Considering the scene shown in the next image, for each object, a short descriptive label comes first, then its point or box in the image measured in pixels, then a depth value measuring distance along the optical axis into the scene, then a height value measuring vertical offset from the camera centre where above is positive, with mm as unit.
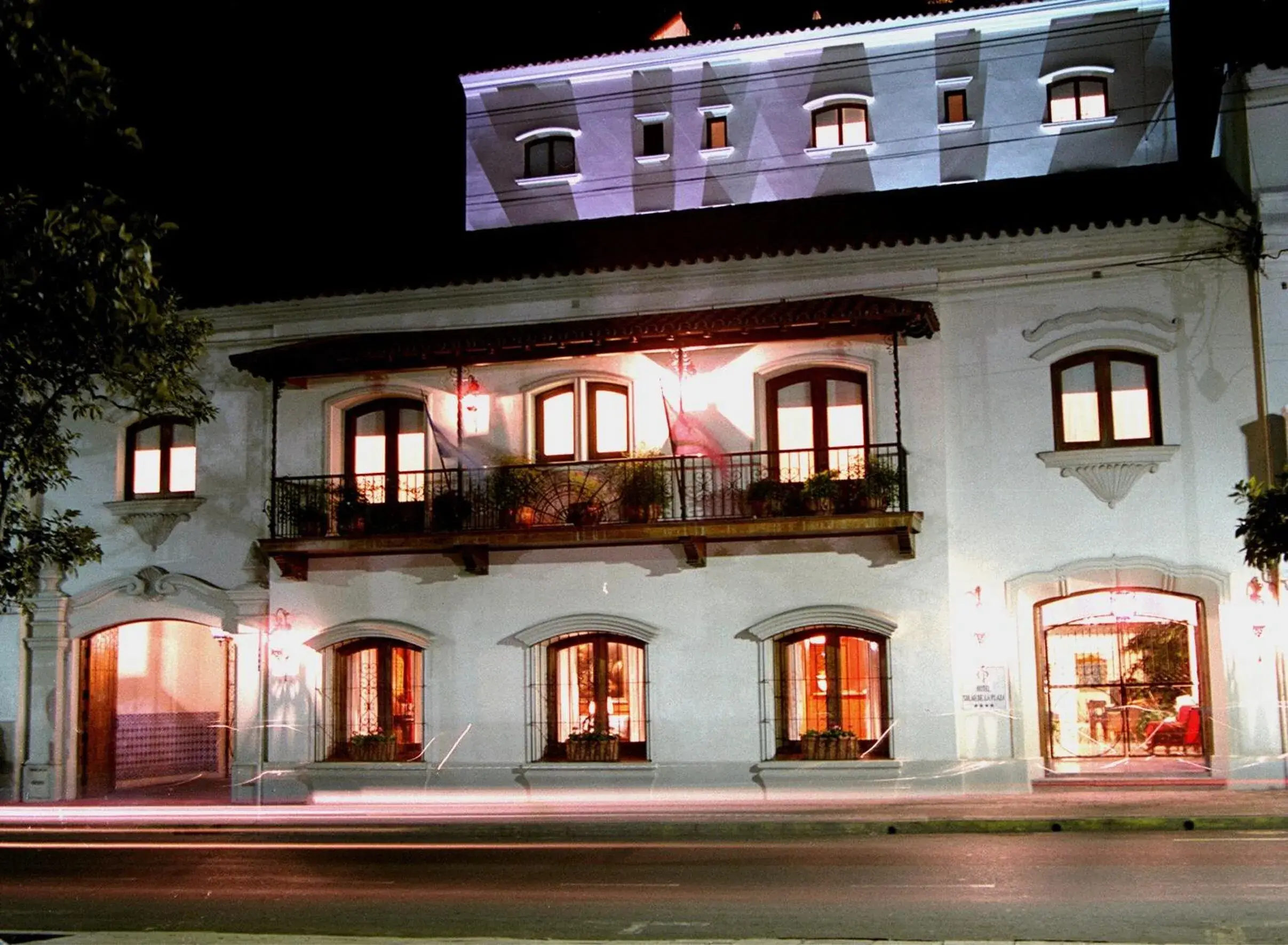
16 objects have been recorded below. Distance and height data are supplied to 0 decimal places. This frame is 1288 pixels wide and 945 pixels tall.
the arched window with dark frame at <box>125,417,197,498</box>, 23812 +3599
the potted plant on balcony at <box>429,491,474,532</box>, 21500 +2393
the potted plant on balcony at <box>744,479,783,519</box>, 20391 +2365
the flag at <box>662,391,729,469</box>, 21016 +3301
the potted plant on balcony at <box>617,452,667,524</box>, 20844 +2560
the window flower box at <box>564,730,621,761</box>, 21141 -1107
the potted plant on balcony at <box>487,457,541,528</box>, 21422 +2657
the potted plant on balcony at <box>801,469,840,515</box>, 20156 +2396
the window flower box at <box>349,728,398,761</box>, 22078 -1106
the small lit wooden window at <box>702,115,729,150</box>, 27516 +10096
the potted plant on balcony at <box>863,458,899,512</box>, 20000 +2429
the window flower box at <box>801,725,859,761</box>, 20281 -1109
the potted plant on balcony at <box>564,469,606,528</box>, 21062 +2492
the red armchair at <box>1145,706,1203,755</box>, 19969 -1020
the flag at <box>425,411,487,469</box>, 22188 +3349
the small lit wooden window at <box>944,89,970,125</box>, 26734 +10214
